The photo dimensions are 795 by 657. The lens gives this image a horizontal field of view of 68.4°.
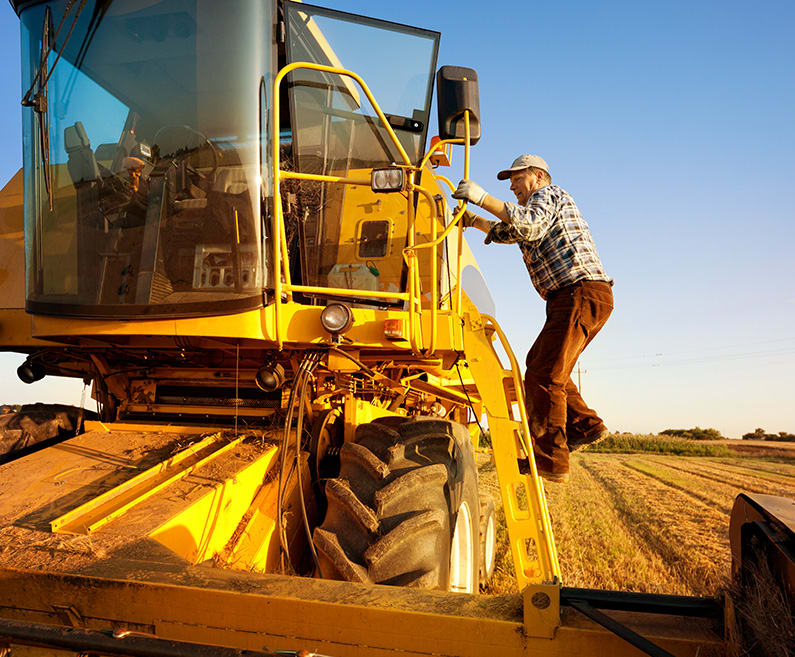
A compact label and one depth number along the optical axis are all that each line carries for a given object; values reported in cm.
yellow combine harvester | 188
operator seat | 329
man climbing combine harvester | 314
